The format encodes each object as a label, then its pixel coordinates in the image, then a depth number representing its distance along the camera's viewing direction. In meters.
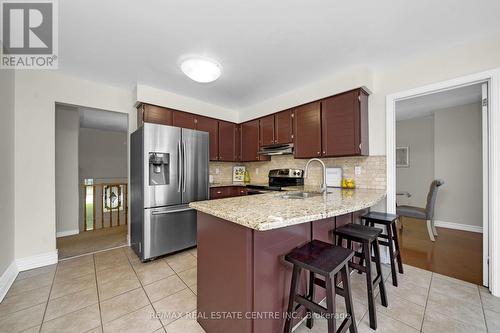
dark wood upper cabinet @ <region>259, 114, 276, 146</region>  3.58
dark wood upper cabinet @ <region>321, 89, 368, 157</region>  2.49
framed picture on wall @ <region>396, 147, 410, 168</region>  4.64
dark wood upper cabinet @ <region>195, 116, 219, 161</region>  3.59
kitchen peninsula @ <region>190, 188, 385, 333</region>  1.11
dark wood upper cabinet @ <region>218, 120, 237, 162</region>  3.92
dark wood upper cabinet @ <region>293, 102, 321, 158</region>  2.89
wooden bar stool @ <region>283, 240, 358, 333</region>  1.07
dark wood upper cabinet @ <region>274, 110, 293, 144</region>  3.29
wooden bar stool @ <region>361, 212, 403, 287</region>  1.99
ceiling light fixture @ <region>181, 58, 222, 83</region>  2.17
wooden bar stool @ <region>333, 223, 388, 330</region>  1.49
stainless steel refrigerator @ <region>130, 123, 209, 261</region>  2.50
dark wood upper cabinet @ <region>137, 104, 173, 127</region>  2.97
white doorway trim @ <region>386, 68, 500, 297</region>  1.82
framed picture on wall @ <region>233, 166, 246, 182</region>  4.41
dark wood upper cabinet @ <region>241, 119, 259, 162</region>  3.88
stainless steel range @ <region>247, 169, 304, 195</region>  3.34
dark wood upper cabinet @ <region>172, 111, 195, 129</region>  3.27
